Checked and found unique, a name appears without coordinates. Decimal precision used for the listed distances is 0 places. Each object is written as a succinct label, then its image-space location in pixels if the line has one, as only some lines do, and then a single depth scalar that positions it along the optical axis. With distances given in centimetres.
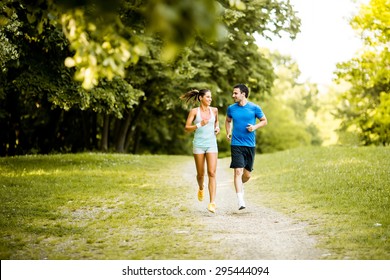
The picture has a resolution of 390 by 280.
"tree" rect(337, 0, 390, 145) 2649
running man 1023
